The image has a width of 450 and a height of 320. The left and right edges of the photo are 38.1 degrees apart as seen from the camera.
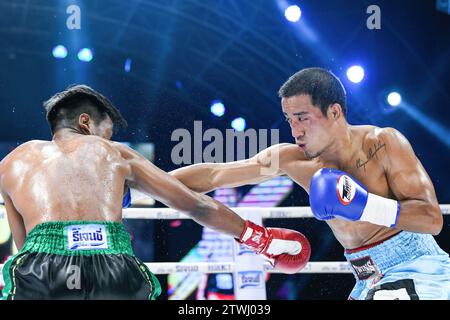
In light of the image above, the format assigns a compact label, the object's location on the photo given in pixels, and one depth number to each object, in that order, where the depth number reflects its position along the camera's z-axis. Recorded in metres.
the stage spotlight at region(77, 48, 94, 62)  5.57
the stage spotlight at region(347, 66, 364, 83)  5.55
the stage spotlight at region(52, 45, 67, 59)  5.54
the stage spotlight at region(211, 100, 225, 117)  5.57
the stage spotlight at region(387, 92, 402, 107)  5.52
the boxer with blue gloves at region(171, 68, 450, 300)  2.40
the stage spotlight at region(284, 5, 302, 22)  5.70
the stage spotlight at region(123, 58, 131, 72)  5.61
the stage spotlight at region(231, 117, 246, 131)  5.50
